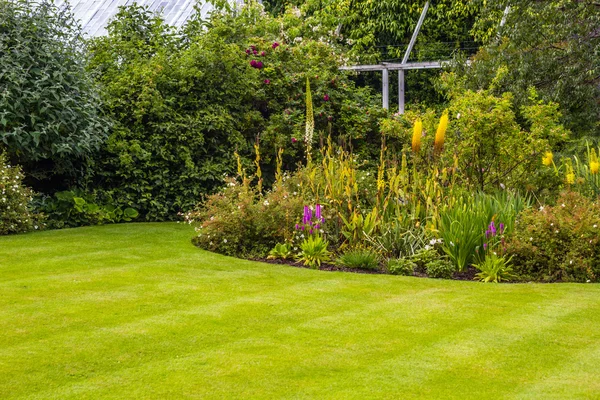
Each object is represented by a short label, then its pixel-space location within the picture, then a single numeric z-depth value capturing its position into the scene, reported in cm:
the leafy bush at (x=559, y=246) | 845
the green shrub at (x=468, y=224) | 895
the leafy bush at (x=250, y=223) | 999
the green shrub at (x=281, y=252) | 966
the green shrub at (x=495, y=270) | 850
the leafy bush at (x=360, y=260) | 909
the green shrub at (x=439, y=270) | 868
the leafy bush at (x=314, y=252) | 932
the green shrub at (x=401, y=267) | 884
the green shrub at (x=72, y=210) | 1249
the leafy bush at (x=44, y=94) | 1168
